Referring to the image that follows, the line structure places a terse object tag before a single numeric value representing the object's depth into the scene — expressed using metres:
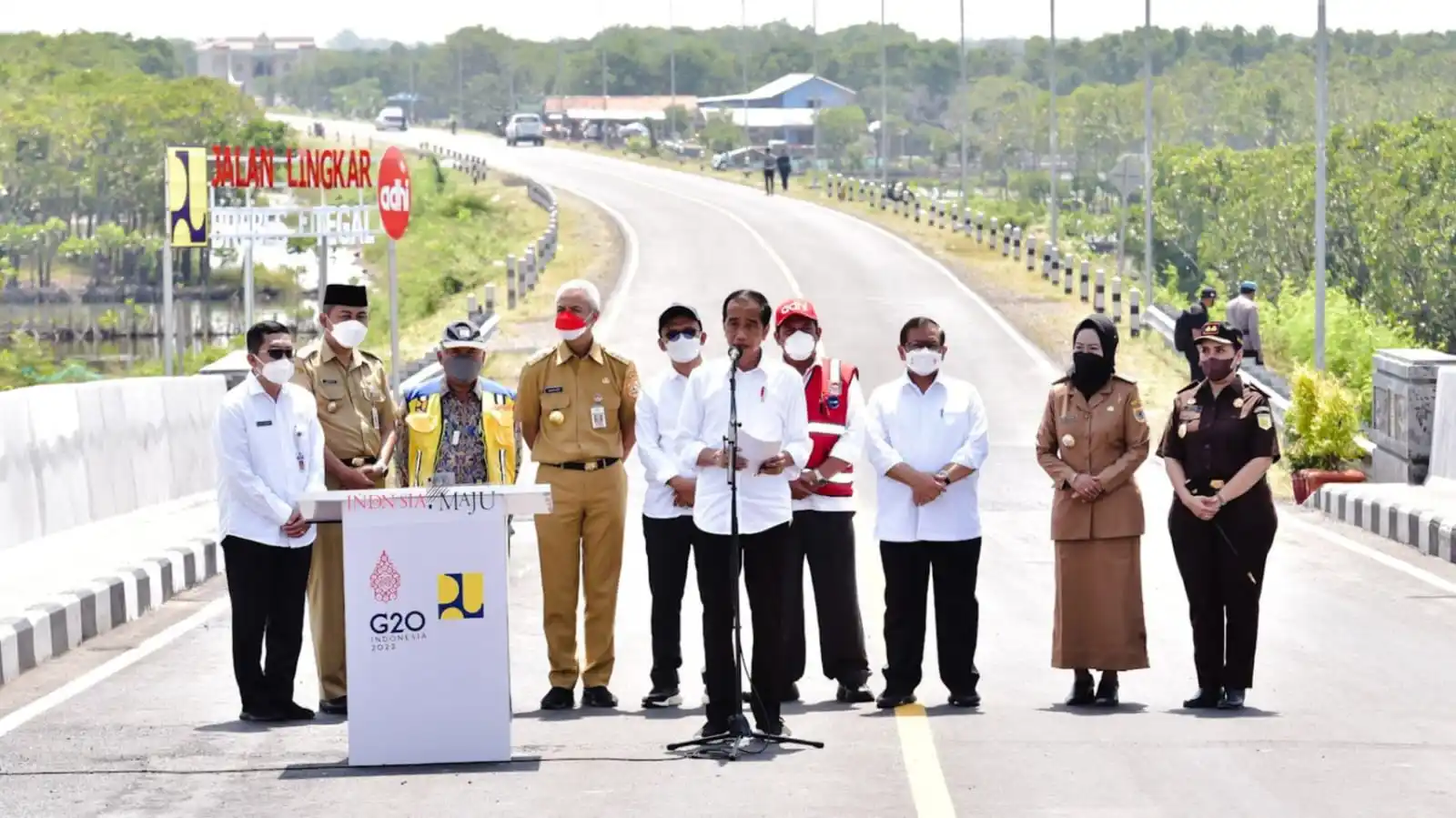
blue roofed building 197.12
